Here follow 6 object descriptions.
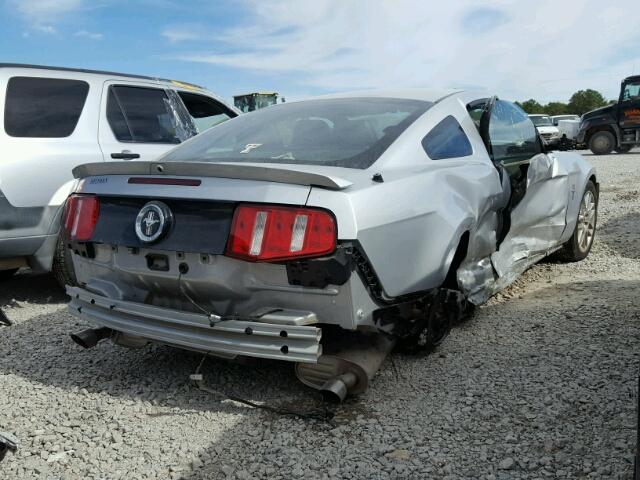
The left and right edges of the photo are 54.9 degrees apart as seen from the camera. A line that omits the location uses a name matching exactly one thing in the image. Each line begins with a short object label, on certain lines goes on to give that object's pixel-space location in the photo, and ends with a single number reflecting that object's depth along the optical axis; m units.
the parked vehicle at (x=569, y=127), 26.19
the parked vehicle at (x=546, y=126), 26.56
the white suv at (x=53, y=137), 4.38
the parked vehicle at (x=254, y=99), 18.84
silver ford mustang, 2.51
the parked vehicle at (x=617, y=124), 18.23
